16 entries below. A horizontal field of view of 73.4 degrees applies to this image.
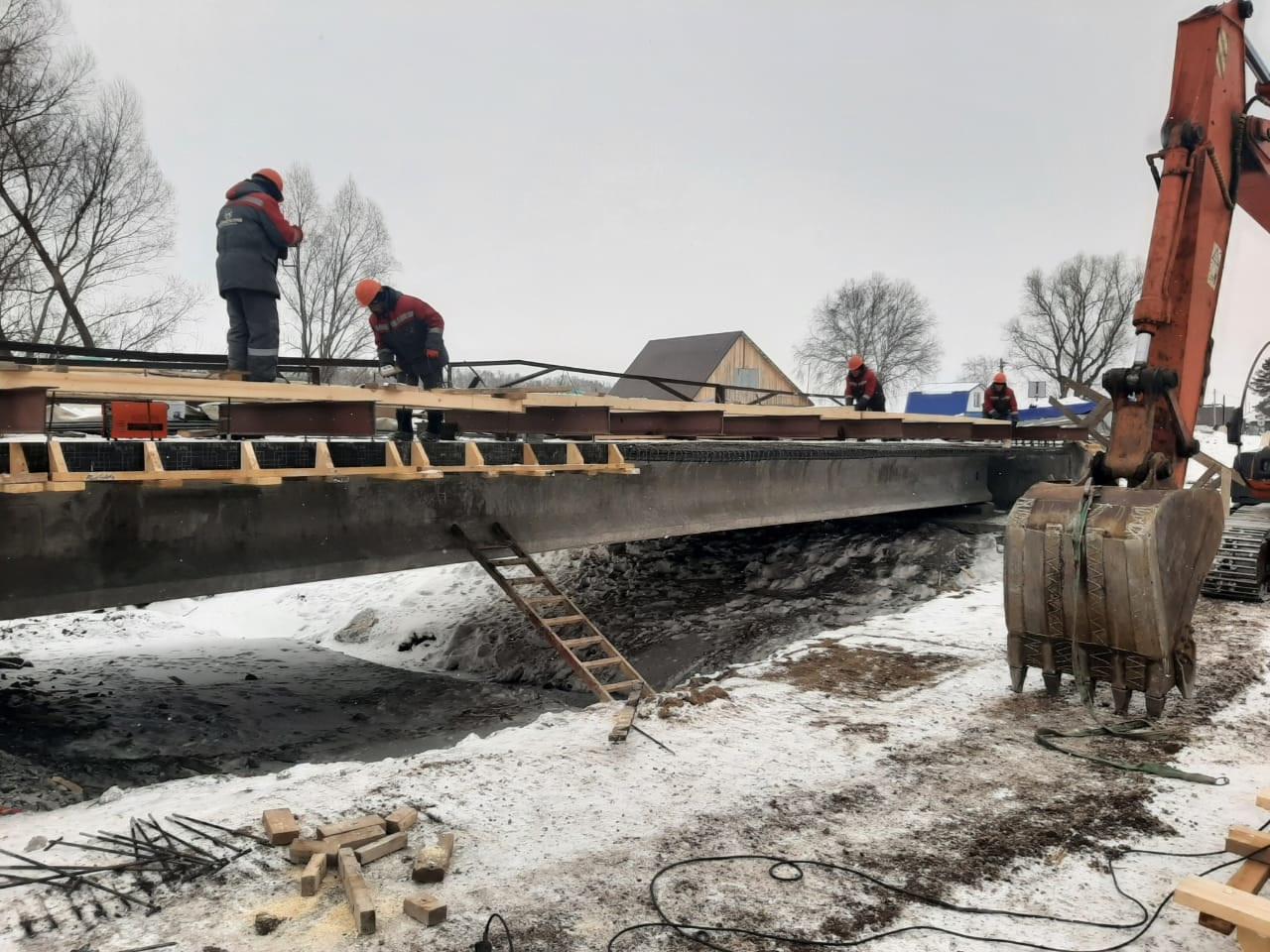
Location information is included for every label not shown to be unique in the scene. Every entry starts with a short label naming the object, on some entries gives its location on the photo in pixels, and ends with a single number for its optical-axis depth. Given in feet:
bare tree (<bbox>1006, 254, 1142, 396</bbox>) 192.03
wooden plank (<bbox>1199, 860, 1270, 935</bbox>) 11.82
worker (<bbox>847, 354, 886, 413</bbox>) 53.06
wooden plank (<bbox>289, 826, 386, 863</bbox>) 13.34
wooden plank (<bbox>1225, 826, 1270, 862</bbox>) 12.62
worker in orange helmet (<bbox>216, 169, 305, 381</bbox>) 24.99
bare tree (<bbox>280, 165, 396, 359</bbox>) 123.85
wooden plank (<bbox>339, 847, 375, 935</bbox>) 11.31
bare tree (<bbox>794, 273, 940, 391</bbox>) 205.87
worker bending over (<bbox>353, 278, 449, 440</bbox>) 29.71
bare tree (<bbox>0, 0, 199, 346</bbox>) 67.15
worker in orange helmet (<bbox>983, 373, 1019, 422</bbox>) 58.49
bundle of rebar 12.76
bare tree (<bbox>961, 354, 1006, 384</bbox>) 246.47
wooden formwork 16.42
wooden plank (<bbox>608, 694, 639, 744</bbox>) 19.02
